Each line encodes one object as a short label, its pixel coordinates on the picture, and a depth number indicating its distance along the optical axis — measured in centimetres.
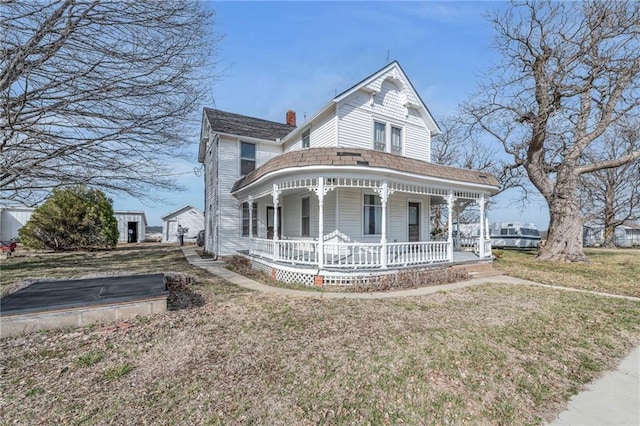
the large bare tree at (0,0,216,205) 648
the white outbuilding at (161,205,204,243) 3406
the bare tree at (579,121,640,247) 2705
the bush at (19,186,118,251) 2053
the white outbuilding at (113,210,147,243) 3241
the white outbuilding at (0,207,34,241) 2816
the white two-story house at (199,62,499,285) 895
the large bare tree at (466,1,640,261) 1382
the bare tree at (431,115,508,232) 2591
